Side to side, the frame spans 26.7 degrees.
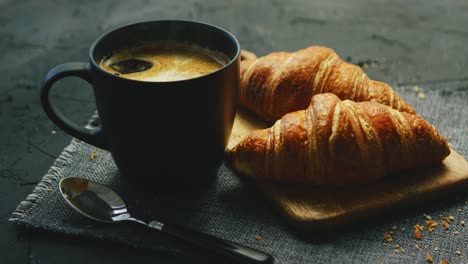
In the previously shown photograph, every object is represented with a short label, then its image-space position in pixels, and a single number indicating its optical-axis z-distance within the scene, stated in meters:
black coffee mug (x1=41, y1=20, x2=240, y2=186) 0.62
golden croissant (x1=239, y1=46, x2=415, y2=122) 0.72
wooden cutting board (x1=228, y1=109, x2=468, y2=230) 0.64
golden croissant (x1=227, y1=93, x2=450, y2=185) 0.65
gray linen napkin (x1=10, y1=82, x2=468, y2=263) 0.63
